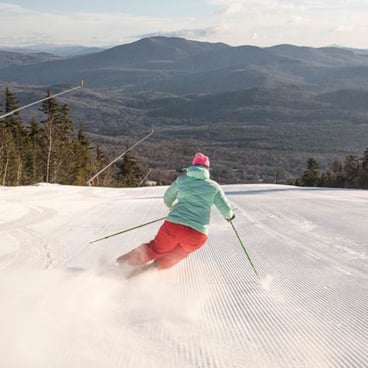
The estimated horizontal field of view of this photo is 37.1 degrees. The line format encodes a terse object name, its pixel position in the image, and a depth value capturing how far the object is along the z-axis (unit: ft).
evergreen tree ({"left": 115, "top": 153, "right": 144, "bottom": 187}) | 211.22
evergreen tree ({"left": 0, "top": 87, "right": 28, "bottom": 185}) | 129.18
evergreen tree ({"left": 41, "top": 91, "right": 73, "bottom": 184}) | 146.30
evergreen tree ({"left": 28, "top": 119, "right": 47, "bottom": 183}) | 150.50
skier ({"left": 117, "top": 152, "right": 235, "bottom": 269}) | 20.43
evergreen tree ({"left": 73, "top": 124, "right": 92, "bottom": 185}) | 172.55
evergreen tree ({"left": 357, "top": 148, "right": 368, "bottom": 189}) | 181.08
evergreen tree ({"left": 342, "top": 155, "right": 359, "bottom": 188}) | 189.41
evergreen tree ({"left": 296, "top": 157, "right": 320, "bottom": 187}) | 220.43
